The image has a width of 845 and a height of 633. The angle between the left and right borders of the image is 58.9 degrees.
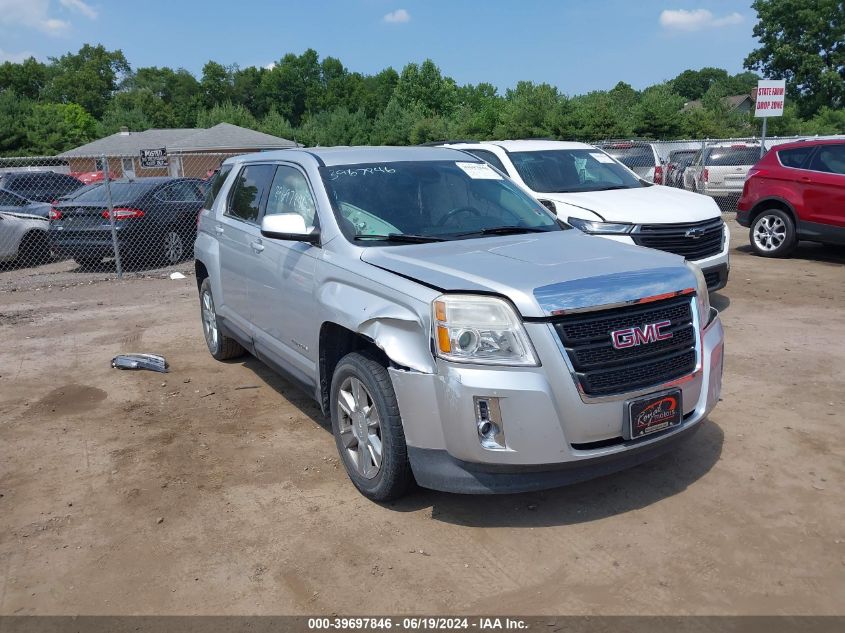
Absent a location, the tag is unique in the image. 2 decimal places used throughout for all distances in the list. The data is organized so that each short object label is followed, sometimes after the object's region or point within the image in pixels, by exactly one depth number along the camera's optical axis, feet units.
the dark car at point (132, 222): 40.32
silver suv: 11.16
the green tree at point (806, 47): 175.11
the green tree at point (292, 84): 350.23
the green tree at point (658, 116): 111.34
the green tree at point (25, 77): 323.57
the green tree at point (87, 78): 335.47
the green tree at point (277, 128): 195.62
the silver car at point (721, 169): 58.23
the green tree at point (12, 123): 166.81
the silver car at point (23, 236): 43.34
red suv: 33.99
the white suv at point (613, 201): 24.59
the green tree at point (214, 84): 346.95
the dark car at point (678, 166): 59.82
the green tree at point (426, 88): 258.98
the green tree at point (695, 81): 391.65
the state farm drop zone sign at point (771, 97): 55.06
